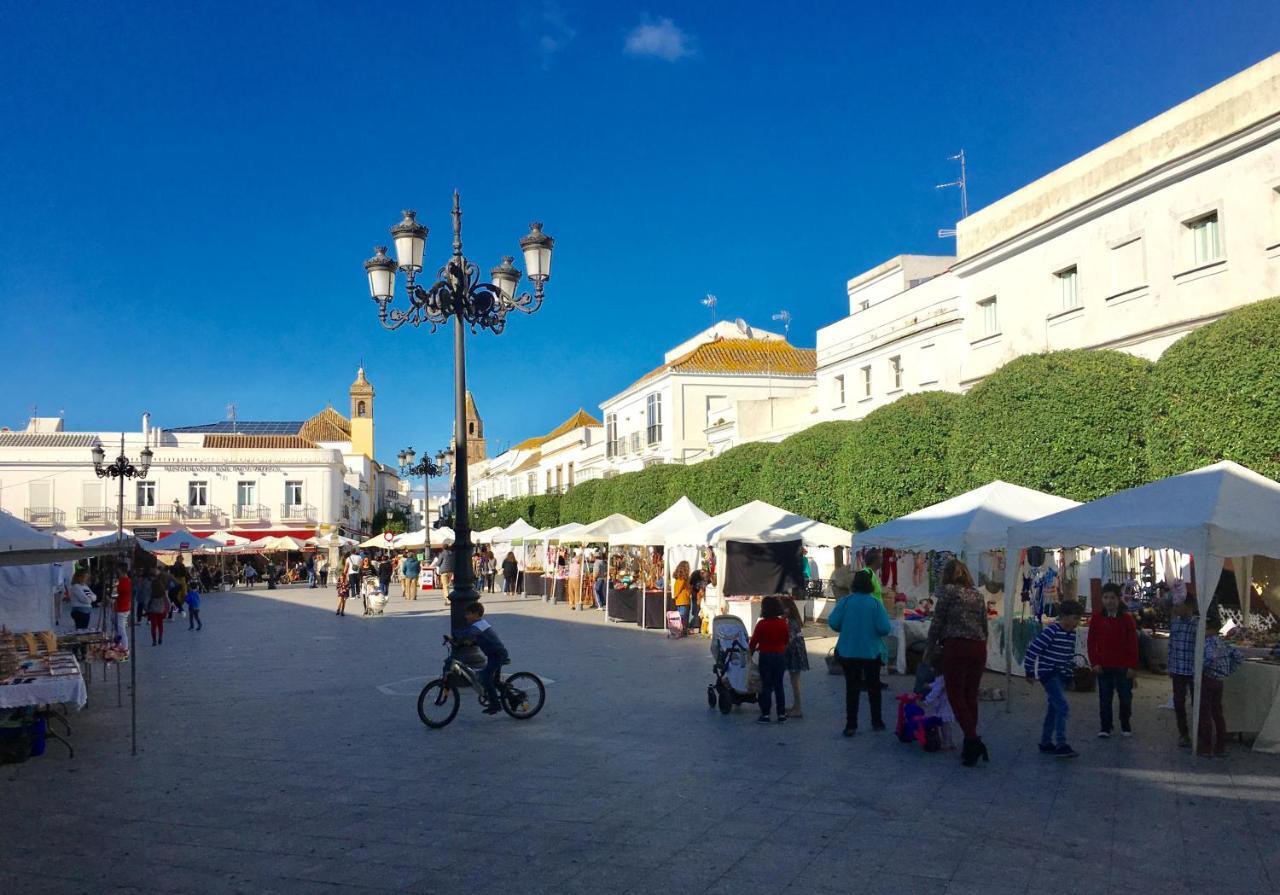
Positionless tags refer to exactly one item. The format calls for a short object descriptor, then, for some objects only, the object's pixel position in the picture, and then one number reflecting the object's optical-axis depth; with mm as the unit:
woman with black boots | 8305
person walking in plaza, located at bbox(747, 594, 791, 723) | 10445
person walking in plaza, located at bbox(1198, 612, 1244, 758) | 8633
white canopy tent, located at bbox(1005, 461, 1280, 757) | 8984
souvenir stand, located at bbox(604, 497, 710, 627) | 22375
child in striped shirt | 8633
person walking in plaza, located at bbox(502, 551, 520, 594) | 36750
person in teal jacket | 9648
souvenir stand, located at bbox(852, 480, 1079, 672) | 13250
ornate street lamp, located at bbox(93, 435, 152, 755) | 27672
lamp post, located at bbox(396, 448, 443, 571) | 38544
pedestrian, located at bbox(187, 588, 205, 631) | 23078
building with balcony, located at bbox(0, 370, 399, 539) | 57125
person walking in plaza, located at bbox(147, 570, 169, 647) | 19688
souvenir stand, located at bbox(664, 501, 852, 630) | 18656
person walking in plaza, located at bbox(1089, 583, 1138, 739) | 9250
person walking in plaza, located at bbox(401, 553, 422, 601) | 33500
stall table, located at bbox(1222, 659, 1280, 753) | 8812
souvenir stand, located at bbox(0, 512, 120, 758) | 8672
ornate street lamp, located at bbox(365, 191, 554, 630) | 12984
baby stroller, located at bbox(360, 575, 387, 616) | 27172
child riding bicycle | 10367
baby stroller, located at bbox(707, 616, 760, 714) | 10969
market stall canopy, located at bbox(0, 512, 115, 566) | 8480
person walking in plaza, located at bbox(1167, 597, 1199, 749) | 8930
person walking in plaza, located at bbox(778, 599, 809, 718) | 10609
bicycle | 10508
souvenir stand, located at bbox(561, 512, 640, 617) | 26703
